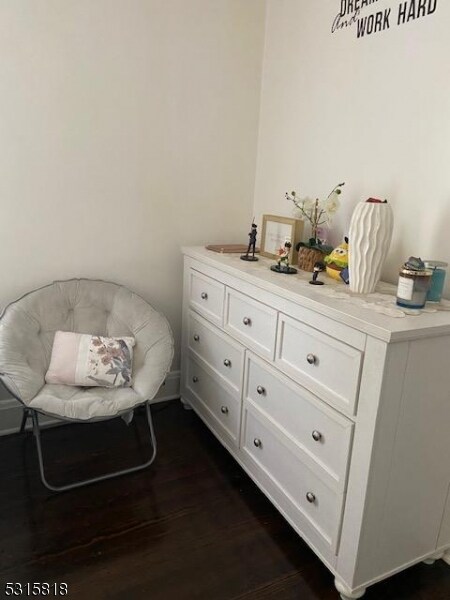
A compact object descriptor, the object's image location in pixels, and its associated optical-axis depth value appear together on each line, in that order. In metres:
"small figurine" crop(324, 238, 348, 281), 1.90
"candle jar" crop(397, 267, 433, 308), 1.49
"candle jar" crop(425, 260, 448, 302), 1.57
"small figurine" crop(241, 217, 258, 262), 2.25
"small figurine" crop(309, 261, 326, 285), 1.82
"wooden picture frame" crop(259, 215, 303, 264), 2.14
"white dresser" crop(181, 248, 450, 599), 1.39
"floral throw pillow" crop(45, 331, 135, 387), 2.12
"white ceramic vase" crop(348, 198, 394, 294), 1.64
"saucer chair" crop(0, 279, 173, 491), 1.89
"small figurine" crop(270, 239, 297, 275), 2.01
